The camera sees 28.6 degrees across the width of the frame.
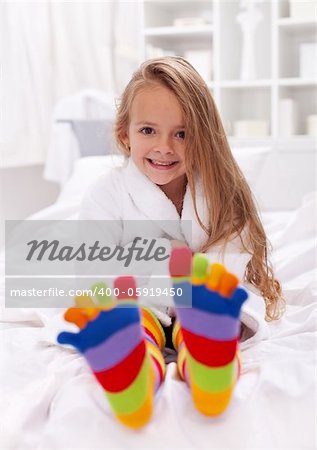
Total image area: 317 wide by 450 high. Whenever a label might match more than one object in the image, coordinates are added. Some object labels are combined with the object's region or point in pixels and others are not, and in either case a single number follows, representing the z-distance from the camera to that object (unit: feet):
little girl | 3.53
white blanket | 2.50
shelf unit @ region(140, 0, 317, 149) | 9.56
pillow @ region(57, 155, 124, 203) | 6.72
